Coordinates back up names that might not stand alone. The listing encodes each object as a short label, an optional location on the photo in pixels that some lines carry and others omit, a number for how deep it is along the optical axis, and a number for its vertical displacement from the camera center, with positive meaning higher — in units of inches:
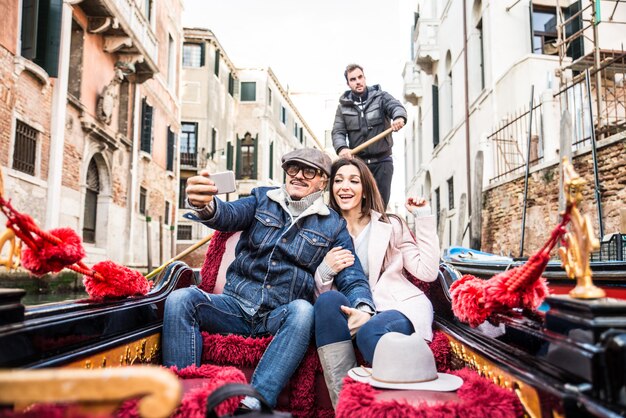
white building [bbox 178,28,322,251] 708.0 +200.9
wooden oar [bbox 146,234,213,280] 81.7 -1.9
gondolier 120.8 +30.4
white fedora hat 46.6 -11.0
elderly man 59.6 -3.9
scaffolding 220.5 +92.6
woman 58.2 -3.4
